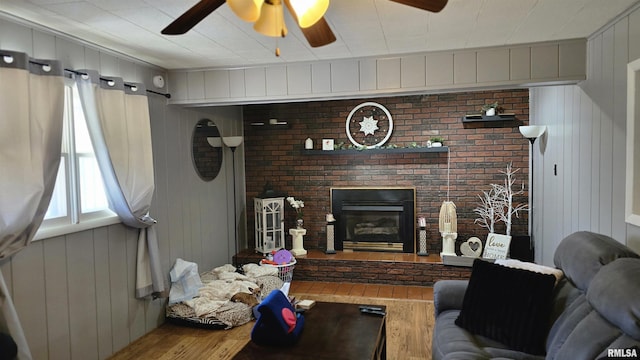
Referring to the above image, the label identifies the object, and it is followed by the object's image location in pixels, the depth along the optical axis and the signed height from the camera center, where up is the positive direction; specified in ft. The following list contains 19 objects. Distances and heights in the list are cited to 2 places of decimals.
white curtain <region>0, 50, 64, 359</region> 7.36 +0.45
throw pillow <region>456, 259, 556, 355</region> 7.21 -2.68
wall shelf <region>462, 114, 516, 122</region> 15.57 +1.83
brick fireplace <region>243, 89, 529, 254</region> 16.21 +0.41
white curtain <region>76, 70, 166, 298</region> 9.49 +0.45
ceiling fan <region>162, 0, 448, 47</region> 5.27 +2.19
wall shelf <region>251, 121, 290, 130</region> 18.29 +1.97
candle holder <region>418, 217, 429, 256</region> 16.40 -2.97
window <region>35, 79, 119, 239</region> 8.92 -0.25
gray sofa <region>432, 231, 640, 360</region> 5.24 -2.27
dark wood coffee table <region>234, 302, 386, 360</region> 6.92 -3.18
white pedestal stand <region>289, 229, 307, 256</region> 17.19 -3.11
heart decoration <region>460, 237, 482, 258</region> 15.94 -3.26
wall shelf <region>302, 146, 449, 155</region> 16.21 +0.66
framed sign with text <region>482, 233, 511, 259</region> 14.87 -3.05
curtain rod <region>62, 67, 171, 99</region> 9.07 +2.27
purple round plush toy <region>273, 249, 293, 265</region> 15.56 -3.42
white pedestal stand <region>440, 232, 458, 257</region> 15.75 -3.04
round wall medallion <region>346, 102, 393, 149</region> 17.12 +1.78
